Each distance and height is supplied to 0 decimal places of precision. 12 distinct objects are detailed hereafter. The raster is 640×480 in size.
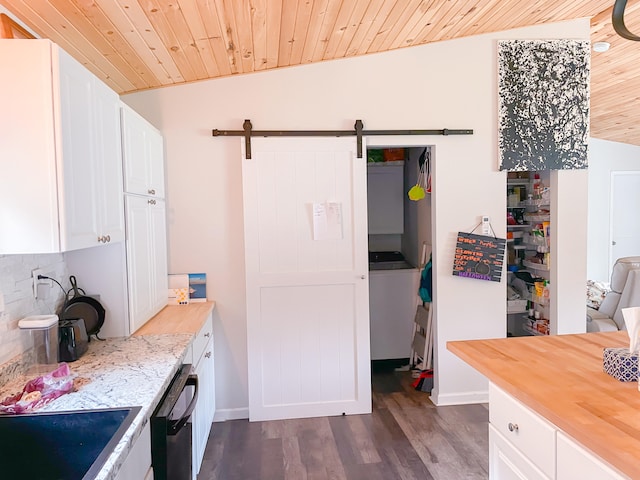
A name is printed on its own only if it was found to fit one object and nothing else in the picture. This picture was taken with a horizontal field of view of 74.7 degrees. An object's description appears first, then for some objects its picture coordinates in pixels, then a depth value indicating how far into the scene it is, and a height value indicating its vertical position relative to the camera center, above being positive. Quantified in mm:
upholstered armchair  3799 -758
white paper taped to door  2961 +8
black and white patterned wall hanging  3102 +850
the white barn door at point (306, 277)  2932 -391
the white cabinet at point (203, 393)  2168 -1012
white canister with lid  1711 -495
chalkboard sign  3115 -275
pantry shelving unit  3483 -253
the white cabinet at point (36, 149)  1424 +267
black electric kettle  1785 -492
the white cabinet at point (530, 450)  1058 -665
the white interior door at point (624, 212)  5844 +68
